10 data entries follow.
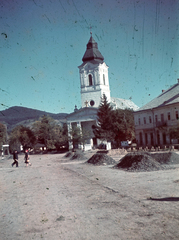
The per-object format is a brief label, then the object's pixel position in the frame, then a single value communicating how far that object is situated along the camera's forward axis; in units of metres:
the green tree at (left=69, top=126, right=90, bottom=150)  56.66
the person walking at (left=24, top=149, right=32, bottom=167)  27.69
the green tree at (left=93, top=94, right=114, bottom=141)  51.95
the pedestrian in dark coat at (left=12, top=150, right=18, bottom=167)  26.39
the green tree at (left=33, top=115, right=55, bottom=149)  67.44
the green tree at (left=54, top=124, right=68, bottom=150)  67.25
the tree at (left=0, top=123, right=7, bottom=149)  67.88
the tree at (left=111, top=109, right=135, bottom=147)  54.94
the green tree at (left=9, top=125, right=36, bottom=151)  75.44
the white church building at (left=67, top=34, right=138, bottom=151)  76.88
